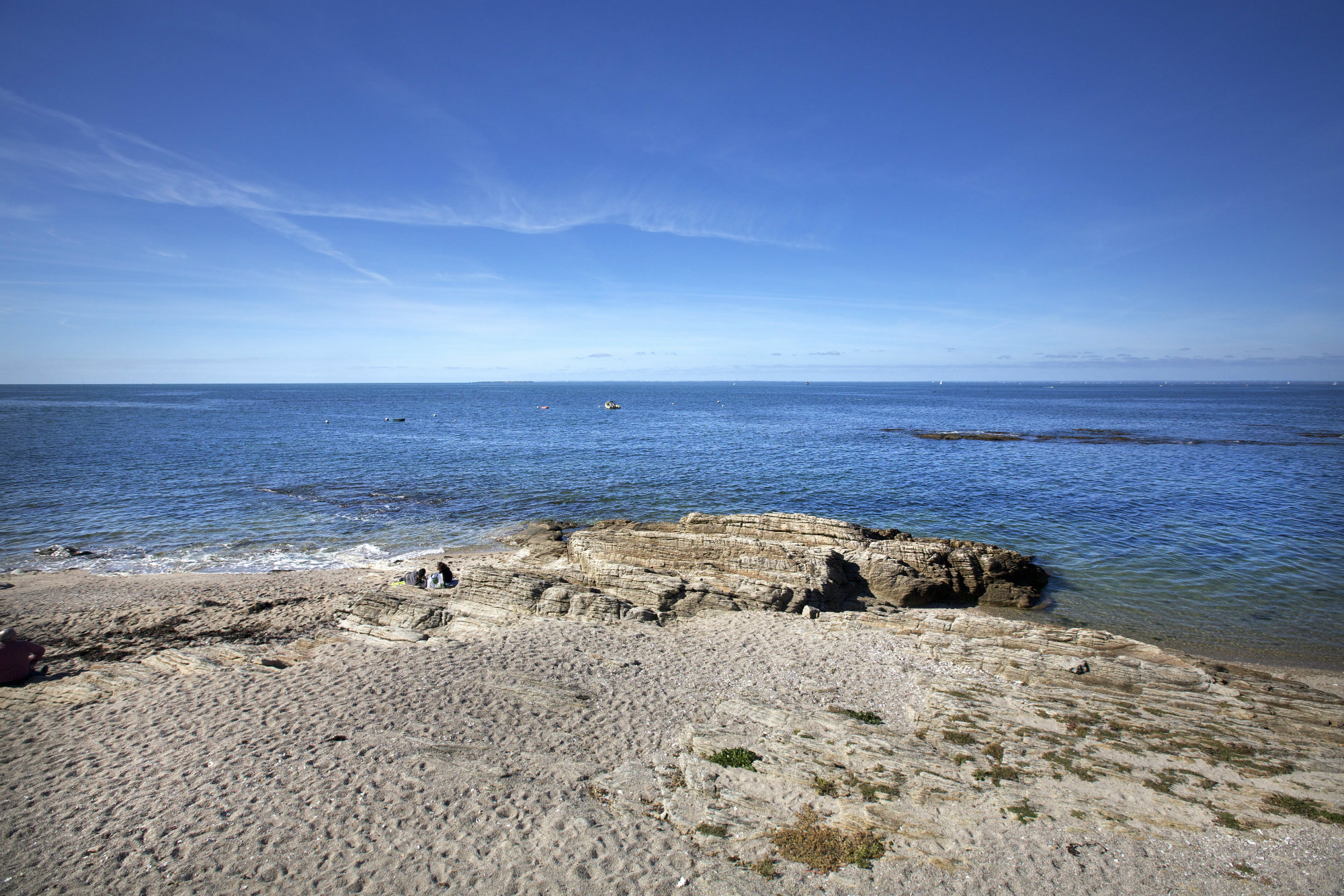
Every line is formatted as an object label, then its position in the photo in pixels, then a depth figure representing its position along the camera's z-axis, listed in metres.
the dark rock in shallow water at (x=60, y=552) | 26.25
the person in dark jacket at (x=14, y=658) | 13.90
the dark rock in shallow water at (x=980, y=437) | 69.50
